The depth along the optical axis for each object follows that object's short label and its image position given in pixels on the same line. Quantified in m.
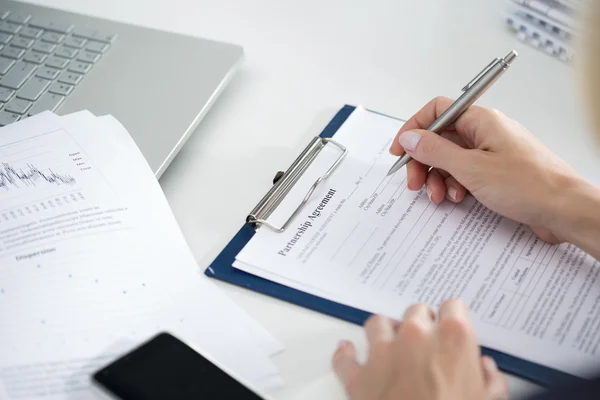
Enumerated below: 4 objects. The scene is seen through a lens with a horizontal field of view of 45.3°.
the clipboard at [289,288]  0.62
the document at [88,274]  0.64
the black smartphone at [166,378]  0.57
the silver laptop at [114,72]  0.90
